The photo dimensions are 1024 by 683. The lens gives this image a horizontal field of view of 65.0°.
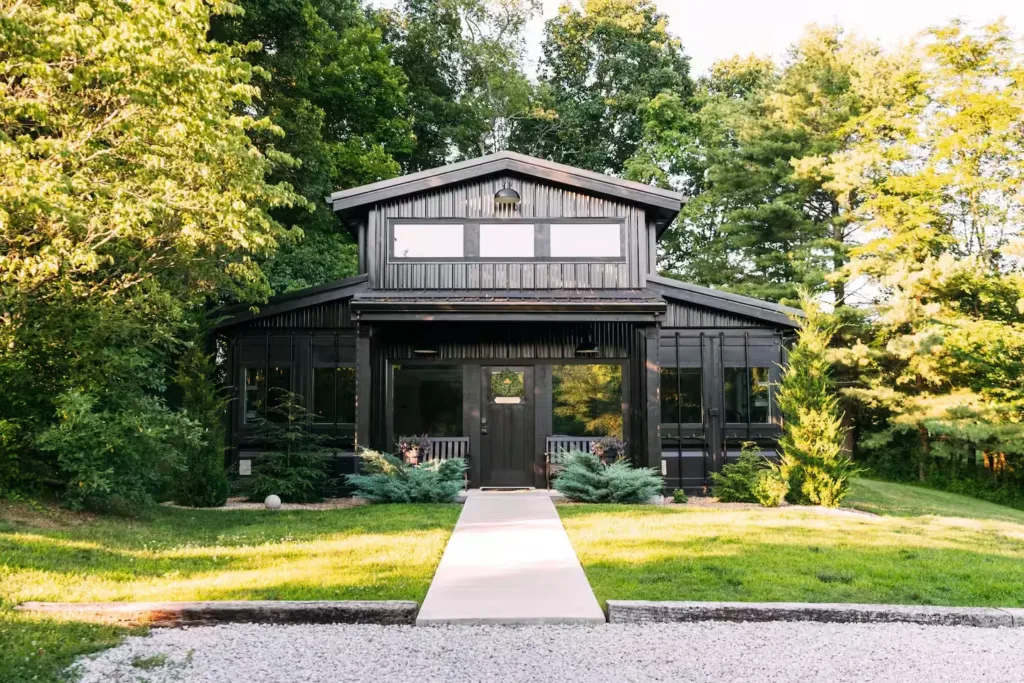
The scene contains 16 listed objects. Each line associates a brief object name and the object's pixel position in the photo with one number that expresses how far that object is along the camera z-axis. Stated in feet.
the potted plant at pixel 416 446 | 44.75
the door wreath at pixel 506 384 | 46.96
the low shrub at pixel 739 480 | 41.86
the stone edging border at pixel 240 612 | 18.06
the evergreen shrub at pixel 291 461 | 42.45
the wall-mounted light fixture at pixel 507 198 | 45.37
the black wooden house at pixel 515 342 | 45.01
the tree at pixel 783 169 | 78.38
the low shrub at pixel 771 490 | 39.86
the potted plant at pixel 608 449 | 45.16
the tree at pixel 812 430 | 39.73
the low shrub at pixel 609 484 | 39.78
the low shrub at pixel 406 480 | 39.42
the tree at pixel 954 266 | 59.82
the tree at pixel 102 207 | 29.09
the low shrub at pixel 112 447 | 29.99
